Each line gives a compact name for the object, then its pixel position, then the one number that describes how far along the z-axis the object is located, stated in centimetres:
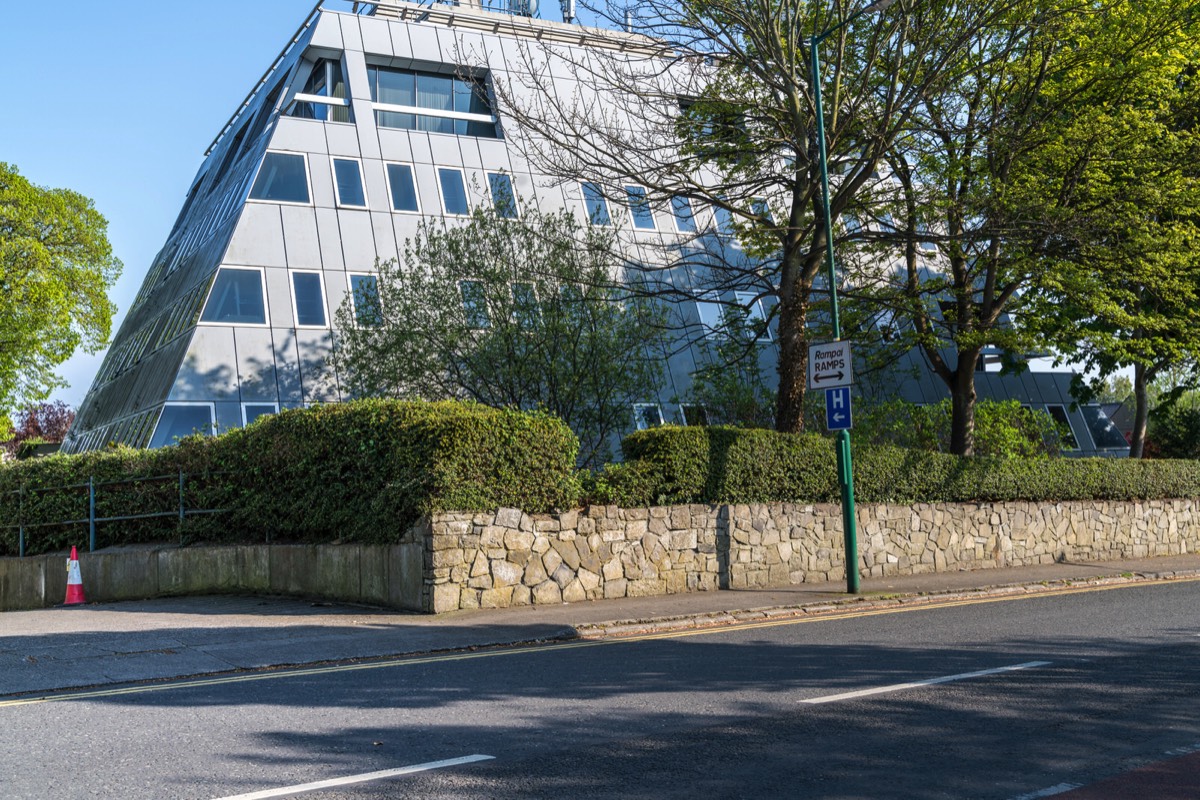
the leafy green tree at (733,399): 2578
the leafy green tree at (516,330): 2075
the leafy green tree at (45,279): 3378
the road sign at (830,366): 1503
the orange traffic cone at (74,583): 1703
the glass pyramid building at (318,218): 2673
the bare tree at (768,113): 1702
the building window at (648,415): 2446
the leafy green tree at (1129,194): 2070
